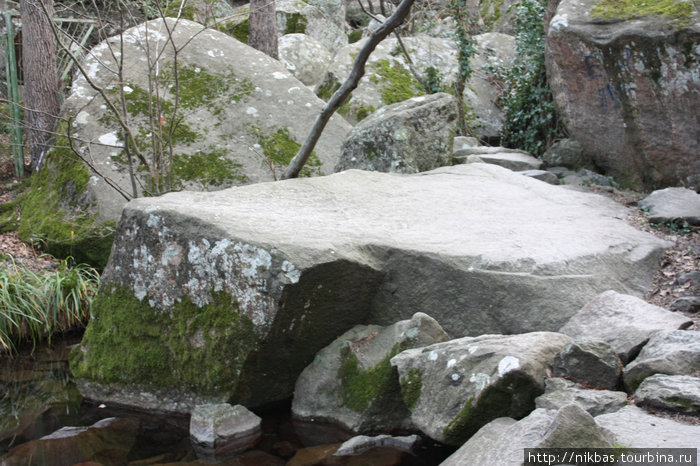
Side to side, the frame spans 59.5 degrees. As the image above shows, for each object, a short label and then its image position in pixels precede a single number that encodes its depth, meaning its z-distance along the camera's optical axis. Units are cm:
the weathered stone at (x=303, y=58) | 1095
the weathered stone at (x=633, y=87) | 610
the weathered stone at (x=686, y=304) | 396
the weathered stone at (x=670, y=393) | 245
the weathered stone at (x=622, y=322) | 321
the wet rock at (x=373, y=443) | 328
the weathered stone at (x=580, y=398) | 266
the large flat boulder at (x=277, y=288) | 359
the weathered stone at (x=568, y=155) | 738
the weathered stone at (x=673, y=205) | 543
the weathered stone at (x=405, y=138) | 636
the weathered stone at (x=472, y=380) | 286
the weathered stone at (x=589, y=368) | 290
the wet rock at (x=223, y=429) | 338
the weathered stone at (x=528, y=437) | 223
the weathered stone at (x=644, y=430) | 222
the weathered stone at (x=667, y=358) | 274
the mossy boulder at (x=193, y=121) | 624
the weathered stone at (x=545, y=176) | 702
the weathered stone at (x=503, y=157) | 746
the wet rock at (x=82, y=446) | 335
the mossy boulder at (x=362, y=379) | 351
